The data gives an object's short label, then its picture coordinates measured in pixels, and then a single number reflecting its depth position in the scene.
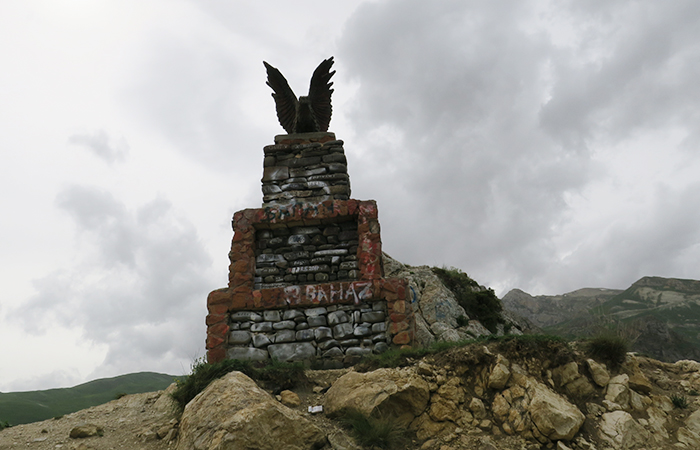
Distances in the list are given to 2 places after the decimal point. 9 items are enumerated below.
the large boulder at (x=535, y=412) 4.72
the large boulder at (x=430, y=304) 12.74
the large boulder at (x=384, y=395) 5.05
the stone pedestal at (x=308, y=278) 7.02
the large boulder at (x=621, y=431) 4.70
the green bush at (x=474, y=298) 15.17
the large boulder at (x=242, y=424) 4.22
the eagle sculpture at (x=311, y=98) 9.72
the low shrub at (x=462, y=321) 13.88
